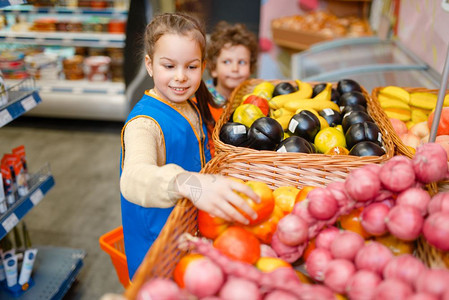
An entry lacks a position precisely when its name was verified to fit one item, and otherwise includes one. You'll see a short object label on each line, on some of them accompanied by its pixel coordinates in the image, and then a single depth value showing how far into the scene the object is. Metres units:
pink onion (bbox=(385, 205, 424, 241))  0.90
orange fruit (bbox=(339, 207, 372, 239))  1.03
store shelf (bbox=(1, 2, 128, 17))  4.99
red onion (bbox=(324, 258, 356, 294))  0.85
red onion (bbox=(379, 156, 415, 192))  0.99
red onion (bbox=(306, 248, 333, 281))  0.92
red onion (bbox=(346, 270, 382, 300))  0.80
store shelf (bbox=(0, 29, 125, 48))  4.95
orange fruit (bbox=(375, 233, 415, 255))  0.97
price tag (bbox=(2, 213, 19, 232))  1.95
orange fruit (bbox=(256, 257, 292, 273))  0.94
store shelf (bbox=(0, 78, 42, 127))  1.96
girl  0.97
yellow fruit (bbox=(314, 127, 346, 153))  1.51
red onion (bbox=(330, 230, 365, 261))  0.92
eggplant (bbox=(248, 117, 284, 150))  1.45
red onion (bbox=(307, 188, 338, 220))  0.97
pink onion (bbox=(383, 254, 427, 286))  0.81
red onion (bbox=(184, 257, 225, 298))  0.82
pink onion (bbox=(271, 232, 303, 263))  1.01
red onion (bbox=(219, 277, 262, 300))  0.78
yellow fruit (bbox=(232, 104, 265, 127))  1.62
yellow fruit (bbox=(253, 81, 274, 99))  1.99
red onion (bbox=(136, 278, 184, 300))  0.75
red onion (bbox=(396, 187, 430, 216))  0.94
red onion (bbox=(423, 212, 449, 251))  0.86
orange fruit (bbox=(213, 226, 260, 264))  0.95
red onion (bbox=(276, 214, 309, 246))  0.96
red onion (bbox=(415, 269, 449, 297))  0.75
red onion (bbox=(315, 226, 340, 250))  0.98
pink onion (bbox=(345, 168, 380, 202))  0.97
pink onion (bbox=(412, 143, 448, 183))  1.01
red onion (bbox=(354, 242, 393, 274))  0.86
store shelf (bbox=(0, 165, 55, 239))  1.97
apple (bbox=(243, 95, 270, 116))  1.77
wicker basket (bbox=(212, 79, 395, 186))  1.23
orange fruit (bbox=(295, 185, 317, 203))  1.12
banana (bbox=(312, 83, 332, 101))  1.94
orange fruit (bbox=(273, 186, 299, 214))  1.16
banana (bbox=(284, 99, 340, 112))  1.82
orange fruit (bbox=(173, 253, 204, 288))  0.89
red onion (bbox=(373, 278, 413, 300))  0.75
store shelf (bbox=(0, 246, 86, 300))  2.20
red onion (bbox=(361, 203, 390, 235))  0.95
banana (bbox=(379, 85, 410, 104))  1.96
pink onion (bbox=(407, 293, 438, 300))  0.73
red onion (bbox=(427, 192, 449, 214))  0.90
